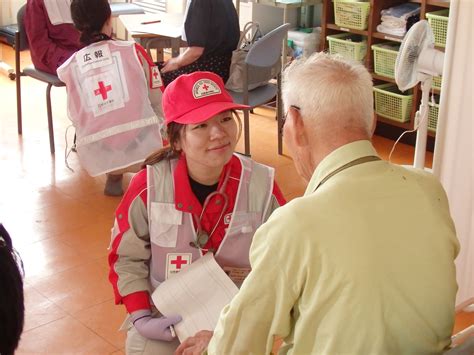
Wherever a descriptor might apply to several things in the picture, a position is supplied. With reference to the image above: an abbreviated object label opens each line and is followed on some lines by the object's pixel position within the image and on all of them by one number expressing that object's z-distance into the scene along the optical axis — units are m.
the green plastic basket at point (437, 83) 4.65
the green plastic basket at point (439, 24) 4.54
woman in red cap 2.10
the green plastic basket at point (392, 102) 4.92
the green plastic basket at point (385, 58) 4.96
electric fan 2.73
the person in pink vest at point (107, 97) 3.91
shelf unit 4.83
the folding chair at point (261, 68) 4.21
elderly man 1.34
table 4.73
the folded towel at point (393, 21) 4.82
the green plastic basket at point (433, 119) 4.74
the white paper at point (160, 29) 4.67
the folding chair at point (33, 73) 4.58
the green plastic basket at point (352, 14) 5.01
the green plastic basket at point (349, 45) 5.15
